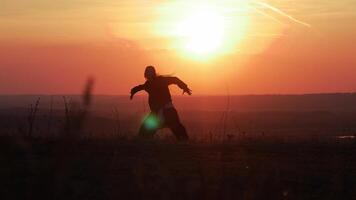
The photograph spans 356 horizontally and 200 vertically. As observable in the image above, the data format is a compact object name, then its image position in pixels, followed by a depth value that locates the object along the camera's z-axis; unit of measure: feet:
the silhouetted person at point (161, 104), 75.23
